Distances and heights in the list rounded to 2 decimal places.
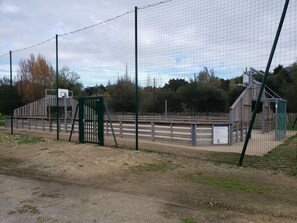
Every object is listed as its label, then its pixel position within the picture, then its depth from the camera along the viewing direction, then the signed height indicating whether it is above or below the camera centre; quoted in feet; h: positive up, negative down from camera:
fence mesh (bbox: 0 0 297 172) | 32.02 +0.31
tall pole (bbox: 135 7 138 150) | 23.83 +3.13
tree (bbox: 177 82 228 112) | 79.29 +3.56
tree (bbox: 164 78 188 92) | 78.03 +8.55
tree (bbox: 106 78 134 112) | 82.30 +4.21
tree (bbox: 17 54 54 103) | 114.26 +18.06
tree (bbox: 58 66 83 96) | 101.65 +13.20
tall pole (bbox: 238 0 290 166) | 16.16 +4.04
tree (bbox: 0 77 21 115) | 96.96 +4.92
